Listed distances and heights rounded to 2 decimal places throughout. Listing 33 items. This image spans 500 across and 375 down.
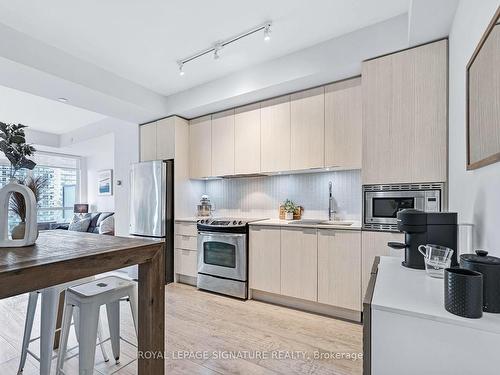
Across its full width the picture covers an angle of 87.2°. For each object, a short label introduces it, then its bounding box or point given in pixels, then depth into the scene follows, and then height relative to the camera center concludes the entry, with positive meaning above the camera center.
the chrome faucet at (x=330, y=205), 3.05 -0.21
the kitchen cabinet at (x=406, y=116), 2.09 +0.60
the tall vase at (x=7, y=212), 1.16 -0.12
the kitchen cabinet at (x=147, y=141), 3.99 +0.70
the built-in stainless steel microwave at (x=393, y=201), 2.10 -0.12
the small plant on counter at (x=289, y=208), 3.24 -0.27
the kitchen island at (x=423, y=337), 0.78 -0.48
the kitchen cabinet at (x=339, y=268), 2.40 -0.77
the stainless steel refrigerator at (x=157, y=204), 3.66 -0.25
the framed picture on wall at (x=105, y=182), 6.37 +0.10
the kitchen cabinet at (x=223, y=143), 3.50 +0.59
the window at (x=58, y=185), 6.47 +0.02
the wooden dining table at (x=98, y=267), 0.93 -0.33
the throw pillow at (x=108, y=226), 5.25 -0.81
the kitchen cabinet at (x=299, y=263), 2.62 -0.79
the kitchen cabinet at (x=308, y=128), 2.81 +0.64
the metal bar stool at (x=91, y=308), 1.40 -0.72
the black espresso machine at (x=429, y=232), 1.38 -0.24
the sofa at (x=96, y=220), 5.65 -0.74
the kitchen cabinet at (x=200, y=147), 3.73 +0.57
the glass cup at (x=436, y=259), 1.21 -0.34
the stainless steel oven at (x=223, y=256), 3.04 -0.84
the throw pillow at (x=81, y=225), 5.75 -0.86
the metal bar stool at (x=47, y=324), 1.49 -0.80
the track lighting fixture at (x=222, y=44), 2.31 +1.39
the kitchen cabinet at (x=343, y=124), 2.60 +0.64
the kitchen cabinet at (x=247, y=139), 3.28 +0.61
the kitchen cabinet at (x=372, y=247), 2.23 -0.53
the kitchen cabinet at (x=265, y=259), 2.84 -0.80
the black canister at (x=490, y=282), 0.85 -0.31
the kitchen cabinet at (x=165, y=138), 3.75 +0.70
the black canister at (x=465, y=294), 0.81 -0.33
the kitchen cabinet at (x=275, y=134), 3.05 +0.62
